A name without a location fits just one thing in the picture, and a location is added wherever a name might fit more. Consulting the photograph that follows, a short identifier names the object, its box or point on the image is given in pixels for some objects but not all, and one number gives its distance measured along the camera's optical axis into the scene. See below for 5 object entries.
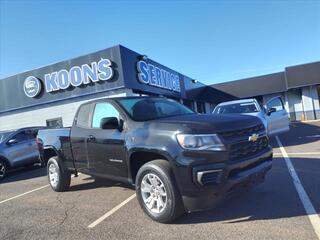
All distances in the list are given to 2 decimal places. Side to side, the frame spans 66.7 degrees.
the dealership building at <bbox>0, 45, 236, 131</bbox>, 11.44
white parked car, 8.33
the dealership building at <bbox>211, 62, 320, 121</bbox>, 21.18
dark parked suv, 8.20
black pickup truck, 3.18
